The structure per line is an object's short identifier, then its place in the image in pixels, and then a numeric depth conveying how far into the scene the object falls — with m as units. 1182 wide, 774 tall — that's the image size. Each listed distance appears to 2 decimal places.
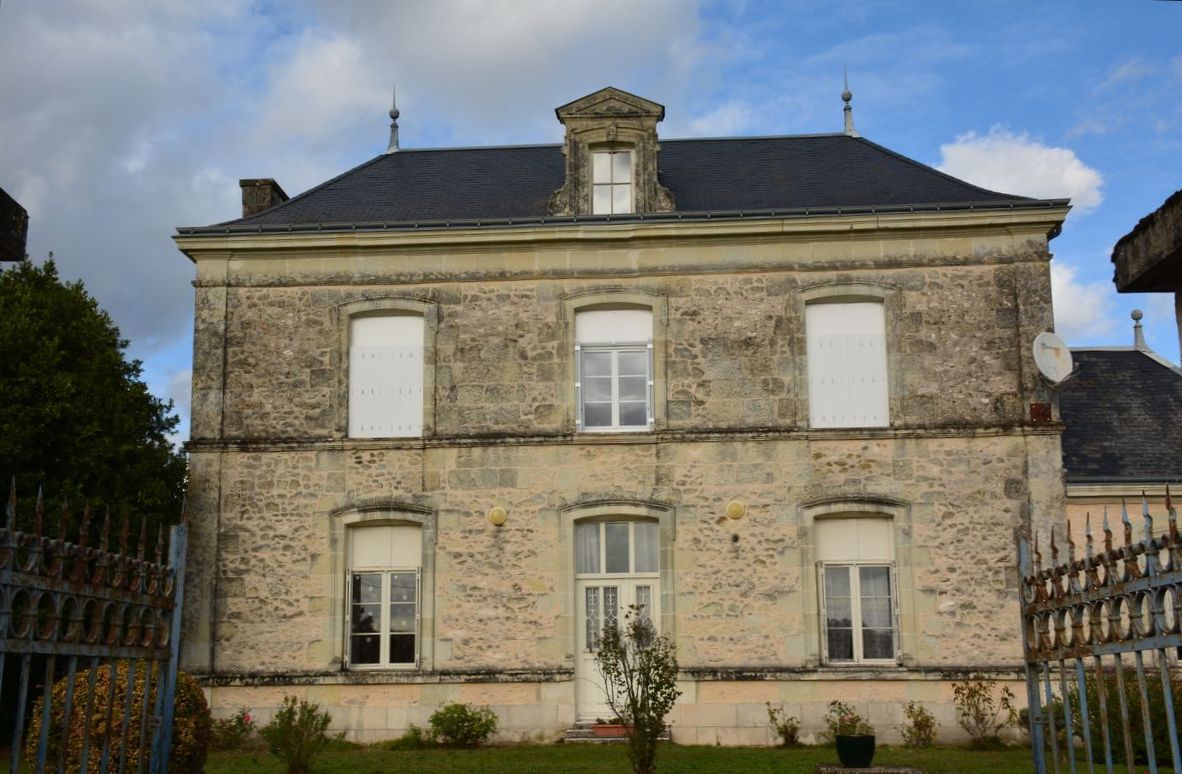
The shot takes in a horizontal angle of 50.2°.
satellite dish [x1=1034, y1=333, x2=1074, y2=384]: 14.76
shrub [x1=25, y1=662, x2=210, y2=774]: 9.55
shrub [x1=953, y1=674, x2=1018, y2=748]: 14.23
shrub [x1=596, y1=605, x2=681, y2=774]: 11.30
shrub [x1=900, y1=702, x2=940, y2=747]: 14.24
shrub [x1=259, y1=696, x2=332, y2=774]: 12.05
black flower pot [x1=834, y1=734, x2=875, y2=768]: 11.15
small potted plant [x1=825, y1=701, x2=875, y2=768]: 11.15
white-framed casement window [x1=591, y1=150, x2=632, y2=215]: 16.27
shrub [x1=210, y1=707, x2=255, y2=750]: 14.56
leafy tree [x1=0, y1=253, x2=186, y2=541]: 17.59
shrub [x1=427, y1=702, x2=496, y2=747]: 14.48
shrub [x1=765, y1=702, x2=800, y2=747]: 14.33
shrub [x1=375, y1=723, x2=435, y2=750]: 14.50
